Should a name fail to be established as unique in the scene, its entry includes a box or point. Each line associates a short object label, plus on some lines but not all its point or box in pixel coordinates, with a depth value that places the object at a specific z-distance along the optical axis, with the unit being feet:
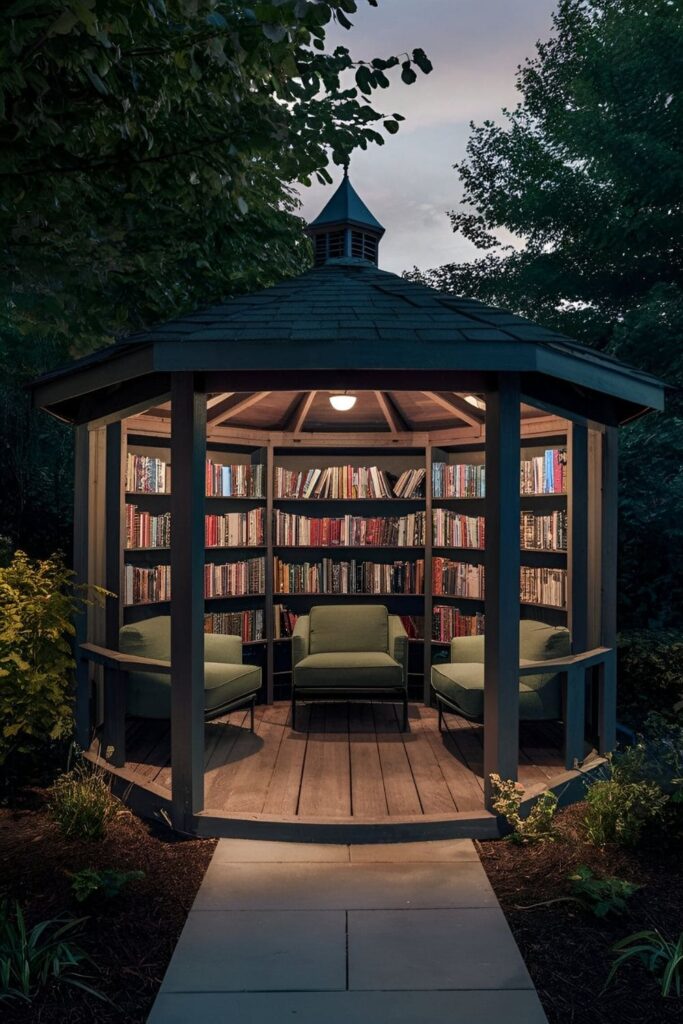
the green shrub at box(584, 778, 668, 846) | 12.15
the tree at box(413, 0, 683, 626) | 26.23
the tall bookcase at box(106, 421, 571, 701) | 21.09
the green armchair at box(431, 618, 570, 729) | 16.25
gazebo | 13.07
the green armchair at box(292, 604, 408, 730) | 18.49
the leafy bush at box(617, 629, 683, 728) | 21.09
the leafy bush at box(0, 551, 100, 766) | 13.87
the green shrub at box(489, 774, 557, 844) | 12.64
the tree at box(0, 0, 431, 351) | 11.72
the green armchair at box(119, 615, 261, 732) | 16.44
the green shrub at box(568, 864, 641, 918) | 10.19
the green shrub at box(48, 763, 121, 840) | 12.91
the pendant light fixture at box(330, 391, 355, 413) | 18.79
